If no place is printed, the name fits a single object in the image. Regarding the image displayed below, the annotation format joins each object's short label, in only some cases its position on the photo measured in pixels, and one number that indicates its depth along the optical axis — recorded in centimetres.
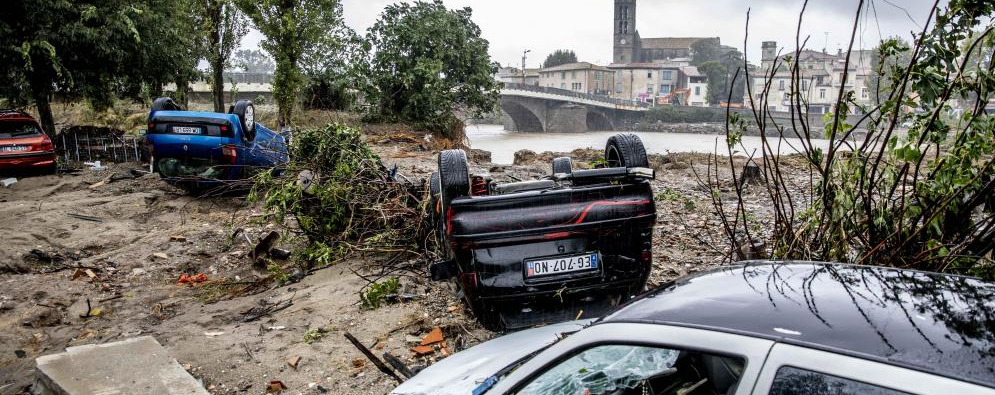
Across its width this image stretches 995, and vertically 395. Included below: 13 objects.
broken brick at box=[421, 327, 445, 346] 521
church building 13188
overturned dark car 458
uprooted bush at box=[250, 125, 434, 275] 747
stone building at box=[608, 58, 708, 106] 9638
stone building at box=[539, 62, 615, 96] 9869
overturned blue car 1107
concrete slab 438
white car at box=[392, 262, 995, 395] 167
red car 1406
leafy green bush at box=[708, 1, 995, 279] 399
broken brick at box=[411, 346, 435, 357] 504
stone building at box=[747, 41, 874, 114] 8050
